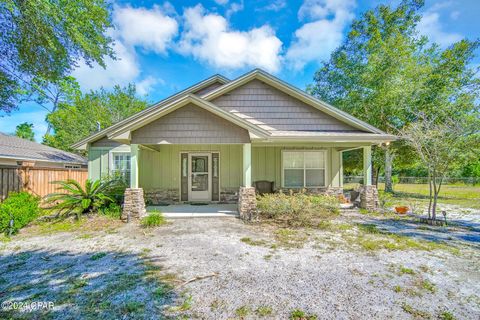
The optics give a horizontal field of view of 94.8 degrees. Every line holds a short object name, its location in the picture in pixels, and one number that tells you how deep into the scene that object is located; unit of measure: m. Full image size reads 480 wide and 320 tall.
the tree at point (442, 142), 6.70
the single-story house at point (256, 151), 9.33
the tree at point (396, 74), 14.75
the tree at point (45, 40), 6.80
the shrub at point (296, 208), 6.86
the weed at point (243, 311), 2.70
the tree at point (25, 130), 34.75
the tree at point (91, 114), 26.02
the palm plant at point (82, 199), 7.24
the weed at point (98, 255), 4.40
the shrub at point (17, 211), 5.90
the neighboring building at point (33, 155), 11.16
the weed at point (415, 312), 2.70
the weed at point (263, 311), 2.71
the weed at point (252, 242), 5.18
